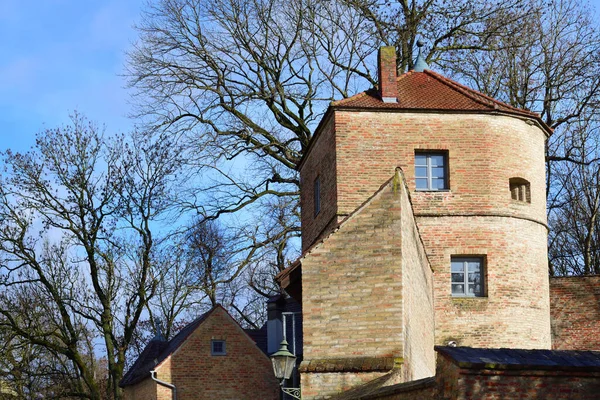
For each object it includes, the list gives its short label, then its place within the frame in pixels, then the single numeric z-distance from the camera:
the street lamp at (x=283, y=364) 16.58
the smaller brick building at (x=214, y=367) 29.36
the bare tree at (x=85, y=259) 31.55
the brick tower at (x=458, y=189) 23.98
